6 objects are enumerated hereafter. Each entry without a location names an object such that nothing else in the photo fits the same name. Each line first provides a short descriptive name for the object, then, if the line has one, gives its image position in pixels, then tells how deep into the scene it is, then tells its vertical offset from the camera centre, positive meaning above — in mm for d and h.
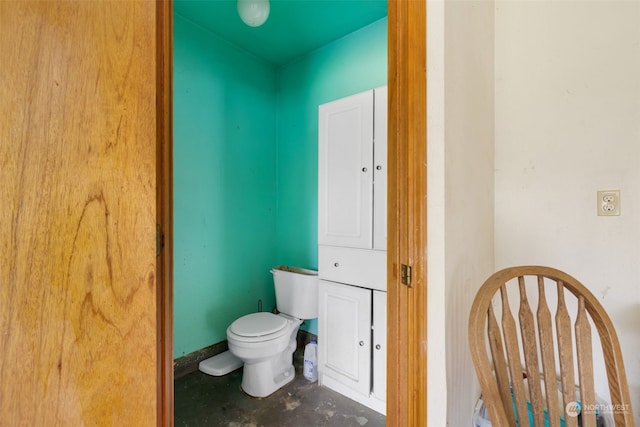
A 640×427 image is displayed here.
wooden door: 414 +5
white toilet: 1738 -736
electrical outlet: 1176 +47
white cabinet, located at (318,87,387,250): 1695 +276
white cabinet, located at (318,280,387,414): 1646 -759
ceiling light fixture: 1544 +1102
